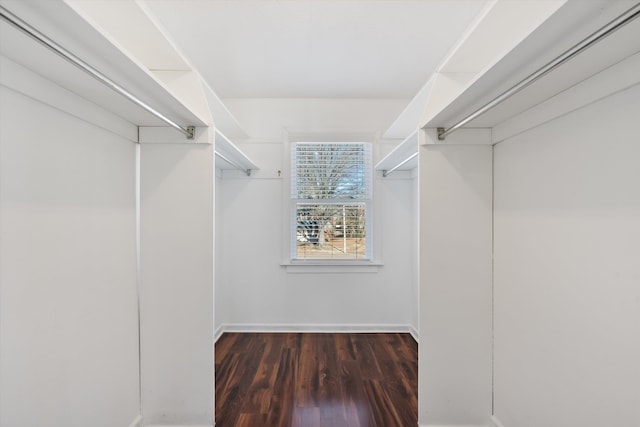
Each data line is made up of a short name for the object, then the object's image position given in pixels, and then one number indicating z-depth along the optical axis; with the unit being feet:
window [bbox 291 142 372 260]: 10.59
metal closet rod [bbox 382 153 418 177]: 7.62
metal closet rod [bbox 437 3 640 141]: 2.28
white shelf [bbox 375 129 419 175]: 6.53
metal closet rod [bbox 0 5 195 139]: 2.32
